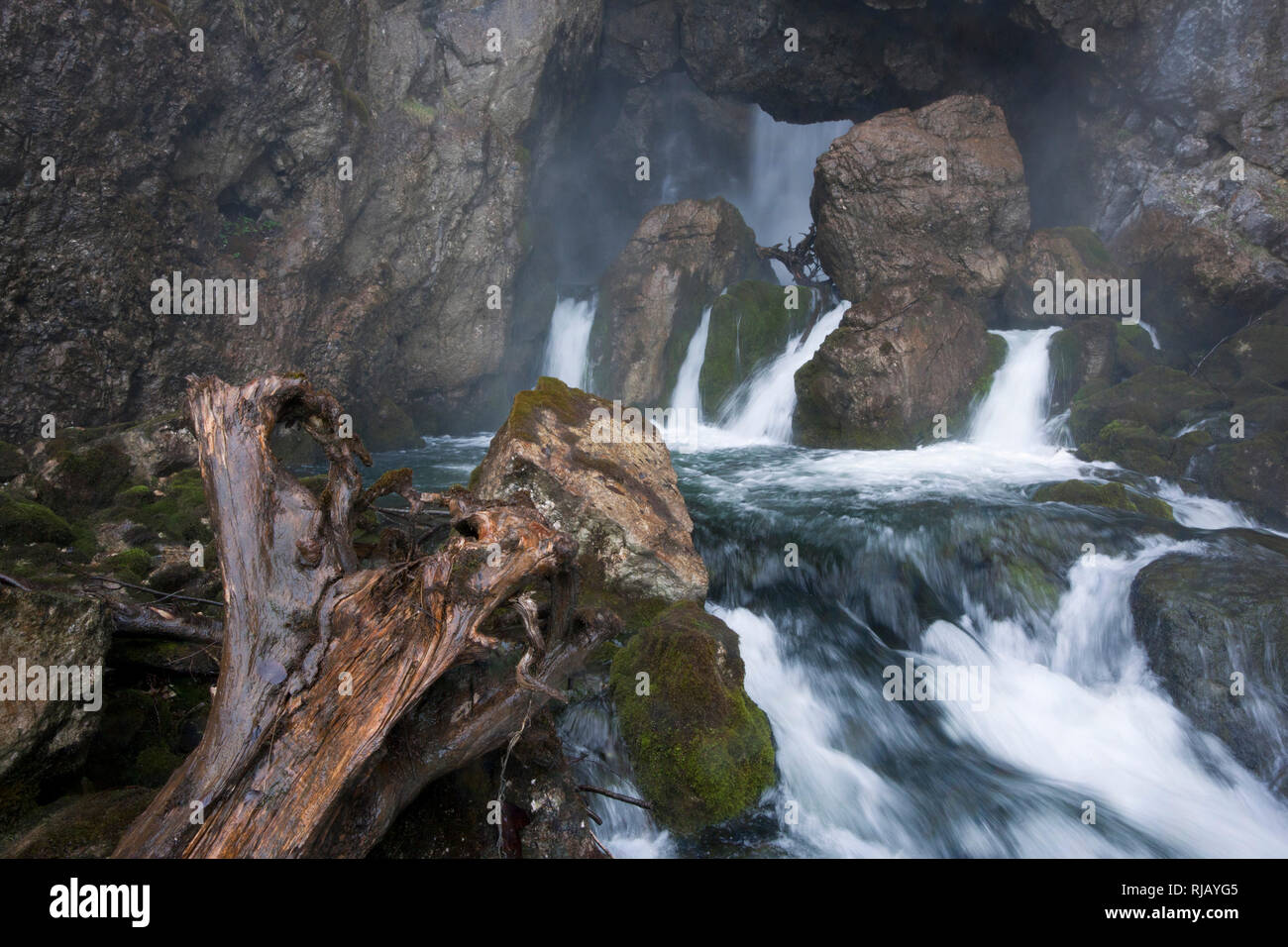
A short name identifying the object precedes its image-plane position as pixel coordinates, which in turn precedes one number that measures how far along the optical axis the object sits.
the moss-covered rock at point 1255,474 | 10.58
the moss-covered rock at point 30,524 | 6.41
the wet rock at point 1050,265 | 17.30
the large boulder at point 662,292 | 21.55
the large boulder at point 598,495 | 6.98
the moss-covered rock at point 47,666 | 3.41
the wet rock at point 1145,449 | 11.85
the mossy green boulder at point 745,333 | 19.86
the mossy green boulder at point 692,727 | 4.84
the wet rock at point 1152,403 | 13.20
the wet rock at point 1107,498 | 10.34
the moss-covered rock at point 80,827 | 3.00
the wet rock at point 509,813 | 3.34
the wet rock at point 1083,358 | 15.20
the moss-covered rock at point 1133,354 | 15.38
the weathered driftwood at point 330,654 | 2.75
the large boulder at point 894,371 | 15.09
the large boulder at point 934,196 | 17.34
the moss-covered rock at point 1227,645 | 6.06
